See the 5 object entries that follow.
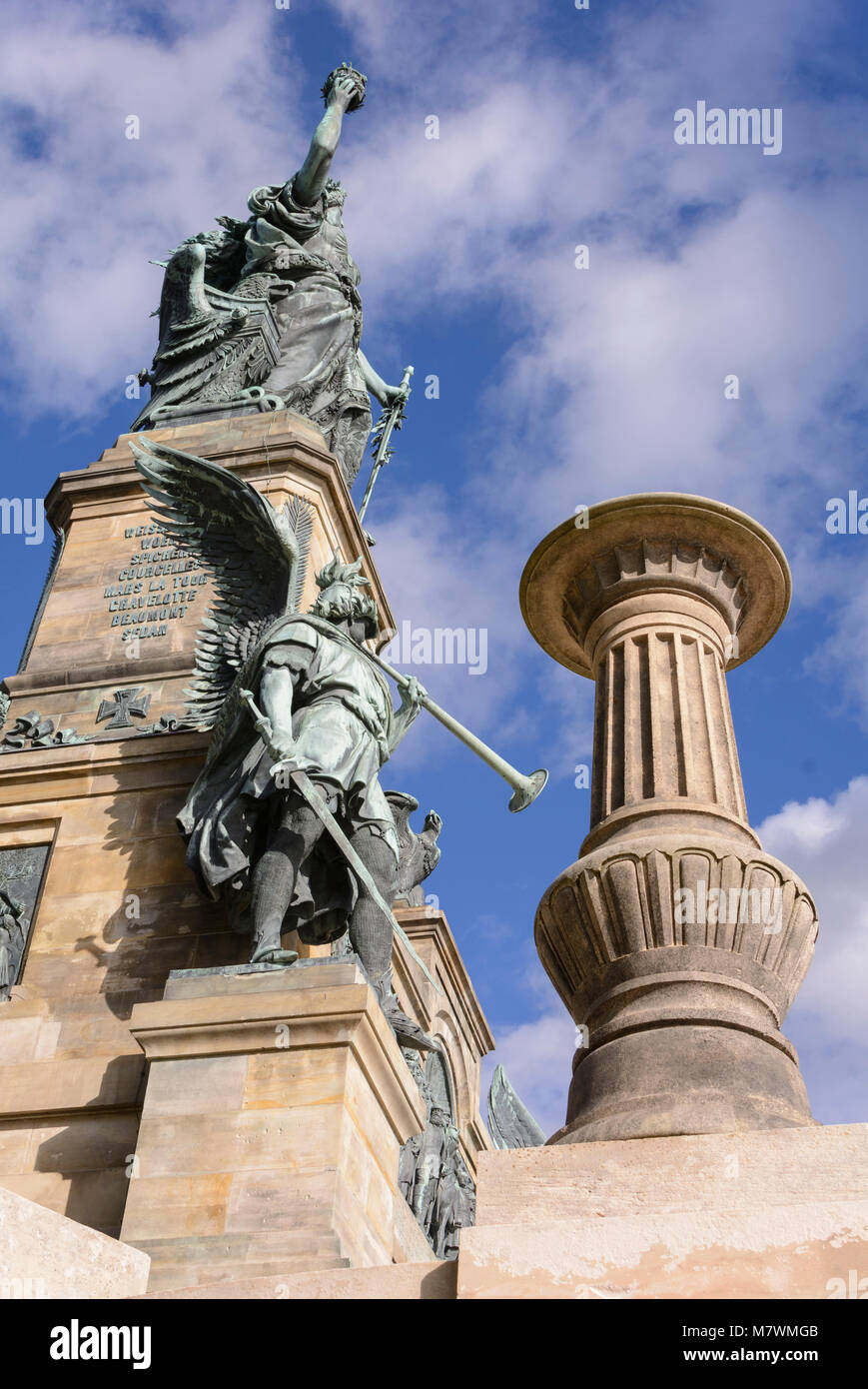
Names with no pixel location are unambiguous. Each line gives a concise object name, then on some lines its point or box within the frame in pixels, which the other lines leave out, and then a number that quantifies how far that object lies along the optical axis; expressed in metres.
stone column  6.92
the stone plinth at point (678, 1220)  4.98
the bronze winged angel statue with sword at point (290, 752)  9.58
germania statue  16.84
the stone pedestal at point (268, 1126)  7.53
